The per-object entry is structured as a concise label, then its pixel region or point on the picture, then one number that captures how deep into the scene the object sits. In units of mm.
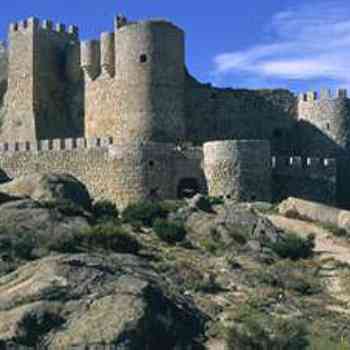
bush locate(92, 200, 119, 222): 31123
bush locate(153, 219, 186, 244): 28766
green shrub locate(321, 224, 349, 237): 32812
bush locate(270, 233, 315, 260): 28828
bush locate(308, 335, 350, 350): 19016
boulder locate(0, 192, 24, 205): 28397
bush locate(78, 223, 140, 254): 25391
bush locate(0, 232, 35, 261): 23016
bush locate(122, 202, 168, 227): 31109
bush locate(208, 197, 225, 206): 33469
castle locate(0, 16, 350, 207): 35500
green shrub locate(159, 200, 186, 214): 31953
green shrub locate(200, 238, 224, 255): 28200
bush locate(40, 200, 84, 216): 28141
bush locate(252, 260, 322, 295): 25031
